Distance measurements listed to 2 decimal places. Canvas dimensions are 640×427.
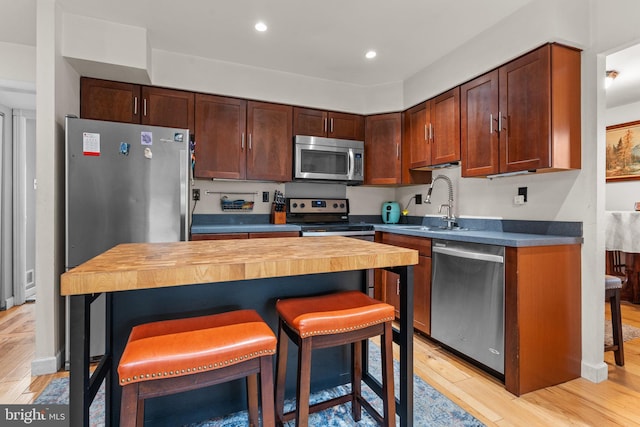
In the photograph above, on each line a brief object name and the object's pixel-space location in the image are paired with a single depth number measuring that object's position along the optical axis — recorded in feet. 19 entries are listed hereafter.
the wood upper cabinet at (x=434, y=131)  9.16
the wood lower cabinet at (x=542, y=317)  6.21
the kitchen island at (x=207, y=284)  3.10
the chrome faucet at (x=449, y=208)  9.88
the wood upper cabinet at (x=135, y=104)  8.84
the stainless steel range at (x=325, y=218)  10.29
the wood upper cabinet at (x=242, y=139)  9.95
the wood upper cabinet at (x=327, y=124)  11.13
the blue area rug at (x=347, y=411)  5.30
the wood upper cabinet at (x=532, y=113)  6.65
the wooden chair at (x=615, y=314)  7.18
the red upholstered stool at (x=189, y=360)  3.06
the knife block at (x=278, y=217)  11.18
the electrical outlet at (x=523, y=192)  8.02
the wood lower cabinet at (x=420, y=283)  8.49
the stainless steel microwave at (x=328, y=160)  10.91
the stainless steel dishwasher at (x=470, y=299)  6.61
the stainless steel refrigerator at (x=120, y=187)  7.32
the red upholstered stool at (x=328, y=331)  3.87
